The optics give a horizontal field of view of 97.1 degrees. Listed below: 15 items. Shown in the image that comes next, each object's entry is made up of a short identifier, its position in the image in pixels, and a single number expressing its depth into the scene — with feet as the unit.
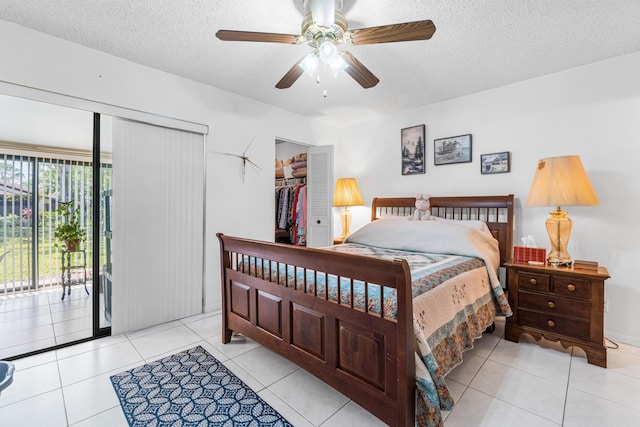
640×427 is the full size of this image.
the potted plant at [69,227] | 11.00
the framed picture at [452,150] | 10.90
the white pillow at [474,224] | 9.48
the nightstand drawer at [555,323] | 7.11
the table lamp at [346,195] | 13.35
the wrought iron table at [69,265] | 11.51
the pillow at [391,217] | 10.93
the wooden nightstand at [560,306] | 6.91
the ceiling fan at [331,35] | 5.13
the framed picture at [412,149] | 12.04
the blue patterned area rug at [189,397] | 5.15
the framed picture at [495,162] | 10.00
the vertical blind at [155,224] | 8.57
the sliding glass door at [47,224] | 8.26
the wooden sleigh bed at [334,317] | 4.31
